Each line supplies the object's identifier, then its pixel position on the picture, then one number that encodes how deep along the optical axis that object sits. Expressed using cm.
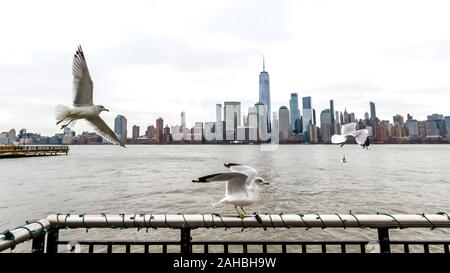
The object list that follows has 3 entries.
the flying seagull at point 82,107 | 235
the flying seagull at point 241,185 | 198
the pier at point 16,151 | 5345
